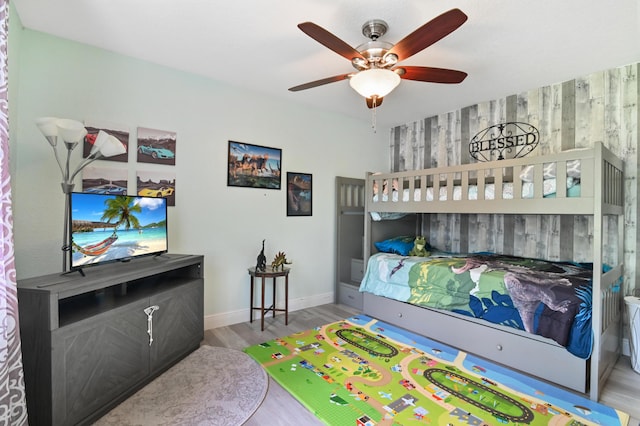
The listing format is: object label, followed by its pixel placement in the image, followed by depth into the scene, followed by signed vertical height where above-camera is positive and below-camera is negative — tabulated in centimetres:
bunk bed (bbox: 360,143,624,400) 199 -1
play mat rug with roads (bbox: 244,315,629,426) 174 -117
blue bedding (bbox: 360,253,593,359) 202 -61
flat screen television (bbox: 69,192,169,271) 178 -12
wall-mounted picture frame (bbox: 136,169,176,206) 261 +24
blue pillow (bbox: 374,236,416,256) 343 -37
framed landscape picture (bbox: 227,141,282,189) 313 +51
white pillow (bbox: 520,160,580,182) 208 +33
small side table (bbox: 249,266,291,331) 296 -76
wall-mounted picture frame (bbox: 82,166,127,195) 237 +25
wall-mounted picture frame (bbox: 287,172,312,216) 356 +23
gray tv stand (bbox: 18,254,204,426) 144 -73
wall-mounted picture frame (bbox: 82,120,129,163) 237 +64
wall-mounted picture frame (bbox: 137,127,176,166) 262 +58
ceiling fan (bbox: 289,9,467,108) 154 +97
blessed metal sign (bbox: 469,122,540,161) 322 +84
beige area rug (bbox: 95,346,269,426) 169 -117
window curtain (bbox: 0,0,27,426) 122 -39
